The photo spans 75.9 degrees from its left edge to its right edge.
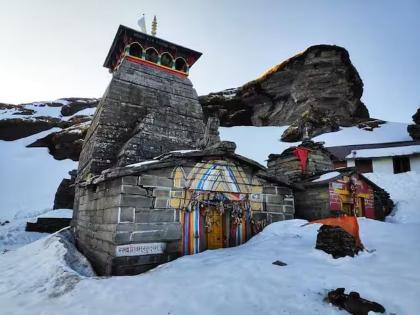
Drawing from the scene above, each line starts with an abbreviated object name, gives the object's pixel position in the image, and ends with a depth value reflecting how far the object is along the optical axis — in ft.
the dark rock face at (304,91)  122.52
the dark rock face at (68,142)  118.95
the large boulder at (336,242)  19.35
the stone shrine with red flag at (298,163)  54.17
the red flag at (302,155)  53.72
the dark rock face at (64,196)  75.61
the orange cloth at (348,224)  20.73
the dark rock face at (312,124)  115.34
